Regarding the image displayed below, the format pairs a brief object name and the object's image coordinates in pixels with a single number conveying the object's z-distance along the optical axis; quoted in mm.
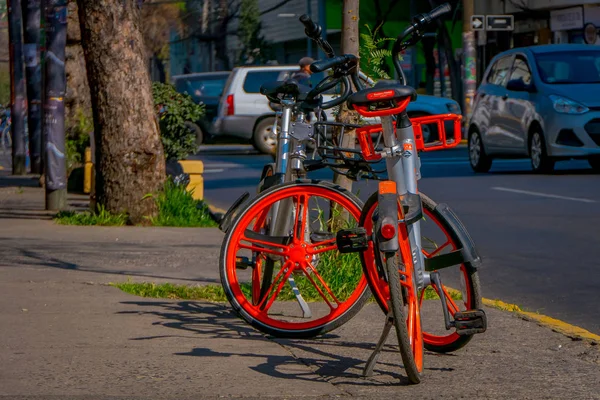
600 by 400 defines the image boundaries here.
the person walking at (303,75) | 17500
